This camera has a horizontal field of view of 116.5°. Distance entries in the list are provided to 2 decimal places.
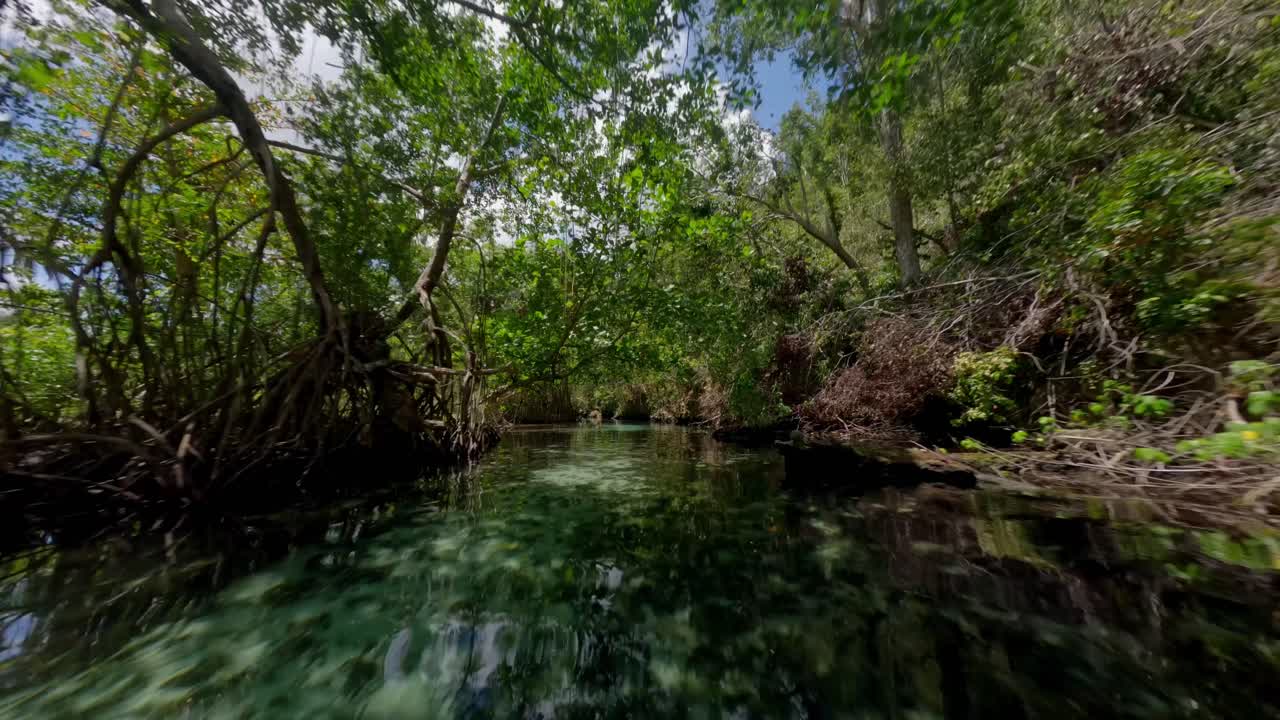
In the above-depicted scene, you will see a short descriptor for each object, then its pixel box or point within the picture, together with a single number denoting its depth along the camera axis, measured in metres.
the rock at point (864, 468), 4.66
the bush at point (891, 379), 6.76
